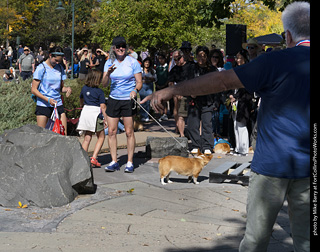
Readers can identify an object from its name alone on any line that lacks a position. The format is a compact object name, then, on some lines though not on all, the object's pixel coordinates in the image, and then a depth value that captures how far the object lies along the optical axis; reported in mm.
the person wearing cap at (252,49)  12008
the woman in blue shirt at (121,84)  8970
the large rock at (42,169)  6945
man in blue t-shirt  3449
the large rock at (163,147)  10656
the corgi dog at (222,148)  11484
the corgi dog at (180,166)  8328
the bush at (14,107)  12195
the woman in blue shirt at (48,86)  8828
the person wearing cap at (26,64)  22500
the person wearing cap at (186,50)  12680
